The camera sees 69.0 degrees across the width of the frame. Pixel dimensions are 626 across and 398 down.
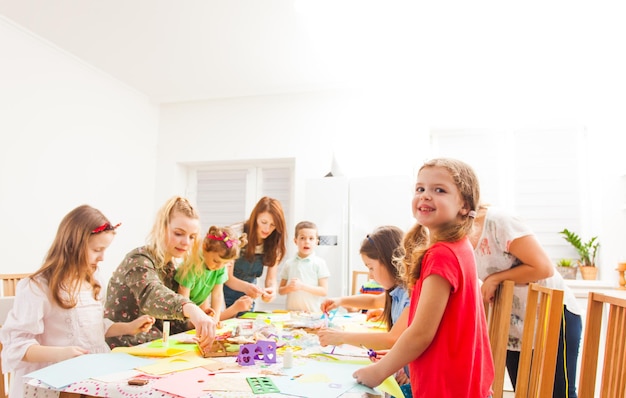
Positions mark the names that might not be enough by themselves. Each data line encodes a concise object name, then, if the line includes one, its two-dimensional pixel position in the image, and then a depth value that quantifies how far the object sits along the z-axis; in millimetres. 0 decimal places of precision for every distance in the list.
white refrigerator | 3893
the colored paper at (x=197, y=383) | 1146
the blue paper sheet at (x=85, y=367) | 1224
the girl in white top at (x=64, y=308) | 1577
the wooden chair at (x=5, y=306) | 1897
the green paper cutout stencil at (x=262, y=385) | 1149
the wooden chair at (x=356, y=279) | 3738
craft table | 1149
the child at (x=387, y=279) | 1615
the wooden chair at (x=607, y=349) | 1064
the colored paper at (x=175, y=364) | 1312
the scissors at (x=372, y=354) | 1577
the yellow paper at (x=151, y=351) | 1492
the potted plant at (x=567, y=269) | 4176
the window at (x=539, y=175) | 4348
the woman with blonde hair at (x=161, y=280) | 1677
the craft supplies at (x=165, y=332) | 1649
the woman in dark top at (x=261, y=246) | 3221
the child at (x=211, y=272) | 2166
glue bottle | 1400
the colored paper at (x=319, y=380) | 1165
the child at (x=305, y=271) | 3318
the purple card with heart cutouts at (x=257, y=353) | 1417
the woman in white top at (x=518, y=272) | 1872
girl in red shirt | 1184
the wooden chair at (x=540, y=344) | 1214
